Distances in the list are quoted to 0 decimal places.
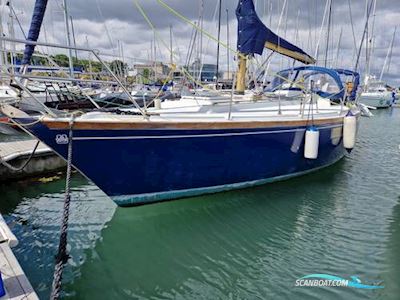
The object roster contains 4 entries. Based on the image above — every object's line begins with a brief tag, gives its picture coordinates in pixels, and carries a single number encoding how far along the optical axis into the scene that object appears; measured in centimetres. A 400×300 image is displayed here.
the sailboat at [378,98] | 3678
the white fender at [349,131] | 791
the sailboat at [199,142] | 485
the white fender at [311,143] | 677
